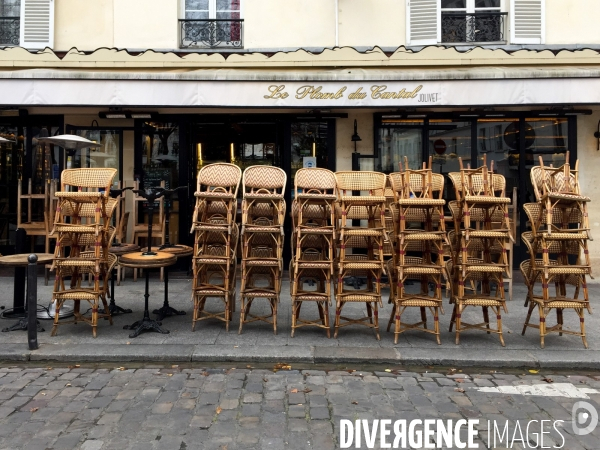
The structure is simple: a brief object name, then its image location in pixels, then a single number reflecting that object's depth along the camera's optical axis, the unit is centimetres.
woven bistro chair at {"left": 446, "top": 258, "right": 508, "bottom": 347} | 542
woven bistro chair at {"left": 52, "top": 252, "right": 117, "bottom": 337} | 556
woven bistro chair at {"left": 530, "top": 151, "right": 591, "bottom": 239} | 523
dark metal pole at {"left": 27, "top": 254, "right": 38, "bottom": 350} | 516
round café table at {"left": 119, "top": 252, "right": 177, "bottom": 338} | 554
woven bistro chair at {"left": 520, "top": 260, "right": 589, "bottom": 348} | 533
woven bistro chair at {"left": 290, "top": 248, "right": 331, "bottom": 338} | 554
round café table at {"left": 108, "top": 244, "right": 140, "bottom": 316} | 644
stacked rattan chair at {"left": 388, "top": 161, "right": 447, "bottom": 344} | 536
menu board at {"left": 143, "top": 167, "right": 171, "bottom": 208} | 947
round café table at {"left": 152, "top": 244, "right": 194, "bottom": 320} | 628
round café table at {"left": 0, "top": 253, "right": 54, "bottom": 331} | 568
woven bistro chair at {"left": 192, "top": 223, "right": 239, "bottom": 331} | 570
